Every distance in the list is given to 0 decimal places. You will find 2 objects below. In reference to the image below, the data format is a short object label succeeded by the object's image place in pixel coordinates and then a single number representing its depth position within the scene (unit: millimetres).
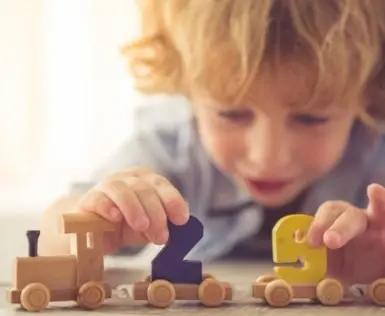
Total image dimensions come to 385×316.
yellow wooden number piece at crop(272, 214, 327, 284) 673
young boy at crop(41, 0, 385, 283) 741
